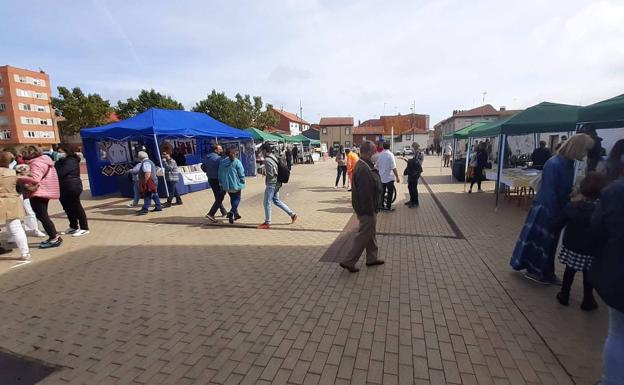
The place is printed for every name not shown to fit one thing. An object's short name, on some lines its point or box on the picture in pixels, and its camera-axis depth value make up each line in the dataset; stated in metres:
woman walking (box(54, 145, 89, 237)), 5.95
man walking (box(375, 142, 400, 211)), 7.91
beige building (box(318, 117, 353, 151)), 66.50
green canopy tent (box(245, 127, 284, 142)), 19.16
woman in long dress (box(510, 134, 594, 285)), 3.45
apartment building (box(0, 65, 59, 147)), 53.59
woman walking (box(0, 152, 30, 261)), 4.72
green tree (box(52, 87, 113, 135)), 33.12
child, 2.78
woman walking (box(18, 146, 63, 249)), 5.27
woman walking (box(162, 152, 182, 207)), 9.41
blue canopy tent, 10.09
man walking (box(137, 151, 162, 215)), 7.95
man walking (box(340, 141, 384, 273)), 4.06
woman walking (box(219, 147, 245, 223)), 6.79
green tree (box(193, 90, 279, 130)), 36.12
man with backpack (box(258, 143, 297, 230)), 6.37
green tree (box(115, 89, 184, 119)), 34.44
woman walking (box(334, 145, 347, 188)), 12.64
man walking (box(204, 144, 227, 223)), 7.32
